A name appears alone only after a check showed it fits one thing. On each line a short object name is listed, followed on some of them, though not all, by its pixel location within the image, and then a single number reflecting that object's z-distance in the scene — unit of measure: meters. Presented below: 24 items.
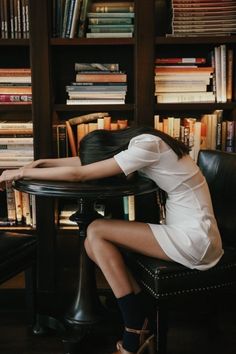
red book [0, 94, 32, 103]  2.42
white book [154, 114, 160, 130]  2.48
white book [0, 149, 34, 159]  2.47
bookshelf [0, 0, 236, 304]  2.28
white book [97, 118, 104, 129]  2.50
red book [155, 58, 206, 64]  2.46
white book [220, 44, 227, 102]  2.41
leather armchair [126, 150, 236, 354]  1.71
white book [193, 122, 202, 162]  2.48
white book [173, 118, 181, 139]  2.50
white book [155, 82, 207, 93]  2.46
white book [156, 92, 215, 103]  2.46
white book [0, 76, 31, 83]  2.42
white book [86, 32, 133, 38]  2.35
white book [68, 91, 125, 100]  2.43
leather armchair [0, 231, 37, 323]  1.89
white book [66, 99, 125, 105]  2.44
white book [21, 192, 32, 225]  2.55
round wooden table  1.65
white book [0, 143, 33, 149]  2.47
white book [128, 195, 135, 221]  2.53
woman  1.73
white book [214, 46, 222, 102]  2.43
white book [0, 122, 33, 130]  2.45
